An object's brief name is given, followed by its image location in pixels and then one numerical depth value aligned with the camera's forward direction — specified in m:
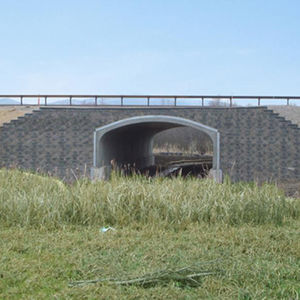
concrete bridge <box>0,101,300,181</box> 18.59
